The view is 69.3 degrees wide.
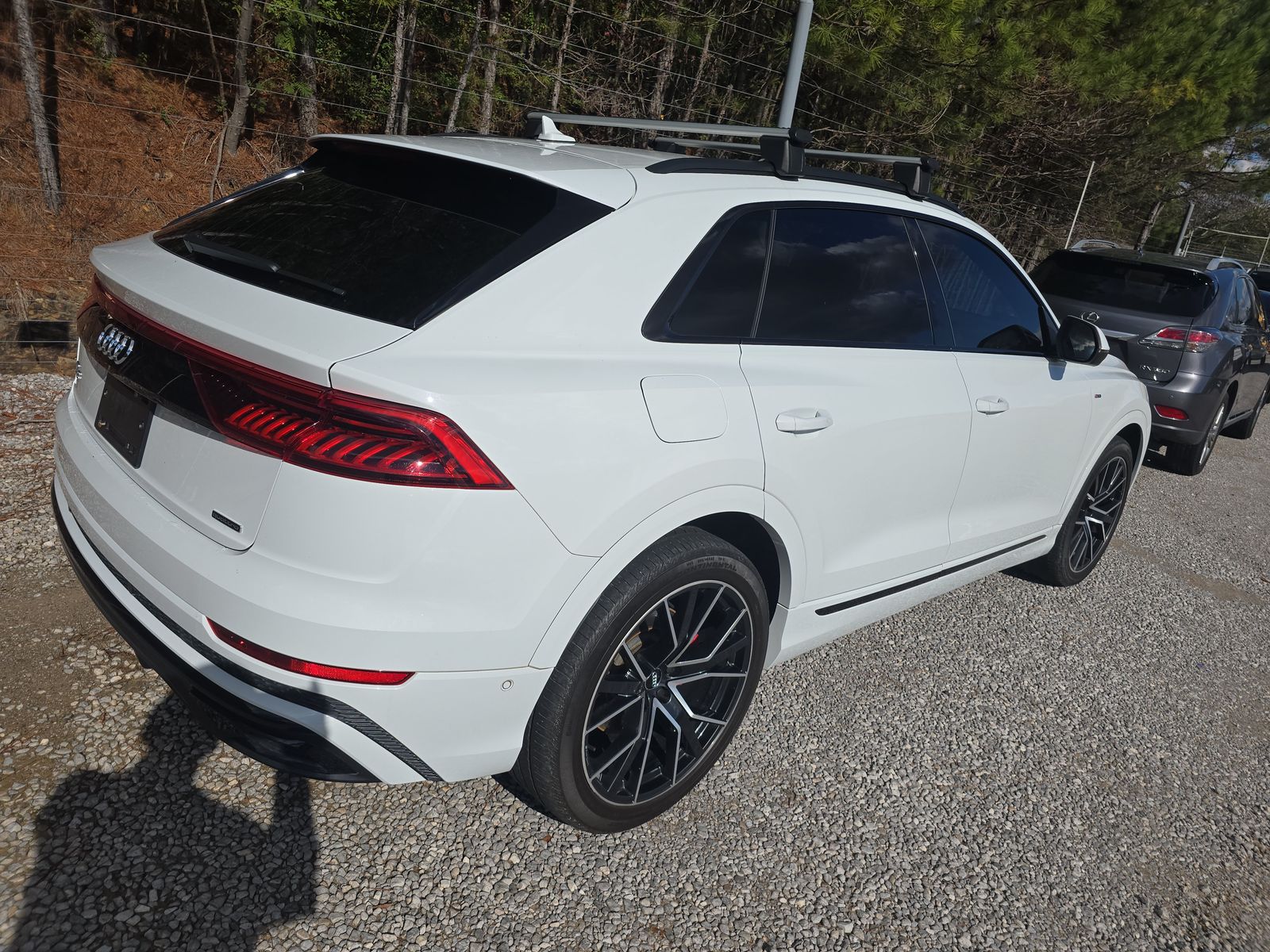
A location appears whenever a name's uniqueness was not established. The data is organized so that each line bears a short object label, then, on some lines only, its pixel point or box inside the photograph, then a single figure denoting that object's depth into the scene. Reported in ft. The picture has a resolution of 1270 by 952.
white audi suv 6.07
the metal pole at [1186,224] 80.53
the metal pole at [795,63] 22.15
